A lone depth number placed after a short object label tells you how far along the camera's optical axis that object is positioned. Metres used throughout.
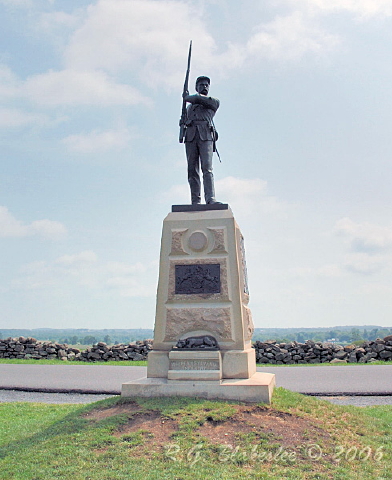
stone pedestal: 6.39
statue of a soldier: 7.81
